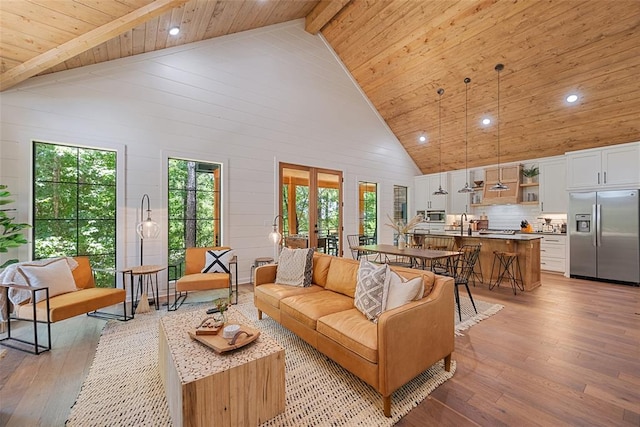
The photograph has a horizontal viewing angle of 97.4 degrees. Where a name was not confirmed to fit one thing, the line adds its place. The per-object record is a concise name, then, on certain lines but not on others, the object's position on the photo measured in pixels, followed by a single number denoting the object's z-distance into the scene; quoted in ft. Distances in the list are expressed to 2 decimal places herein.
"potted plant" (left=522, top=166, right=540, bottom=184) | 21.85
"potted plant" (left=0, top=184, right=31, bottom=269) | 9.55
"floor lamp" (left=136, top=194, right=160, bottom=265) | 13.48
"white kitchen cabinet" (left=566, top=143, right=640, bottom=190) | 16.78
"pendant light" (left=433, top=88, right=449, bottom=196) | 19.74
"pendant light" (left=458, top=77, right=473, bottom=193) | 18.55
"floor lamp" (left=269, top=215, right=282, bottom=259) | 16.42
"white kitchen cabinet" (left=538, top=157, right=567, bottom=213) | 20.03
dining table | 12.71
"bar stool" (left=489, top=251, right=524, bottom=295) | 16.11
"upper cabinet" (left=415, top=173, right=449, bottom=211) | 27.07
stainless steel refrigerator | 16.58
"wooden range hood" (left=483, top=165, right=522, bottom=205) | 22.56
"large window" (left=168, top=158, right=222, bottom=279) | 15.11
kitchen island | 15.94
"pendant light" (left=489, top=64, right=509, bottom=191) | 16.63
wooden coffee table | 5.01
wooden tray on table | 5.93
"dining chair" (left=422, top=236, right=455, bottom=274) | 17.26
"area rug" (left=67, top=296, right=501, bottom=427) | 5.95
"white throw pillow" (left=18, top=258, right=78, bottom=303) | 9.50
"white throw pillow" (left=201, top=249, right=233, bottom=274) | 13.55
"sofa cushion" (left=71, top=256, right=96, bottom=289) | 11.03
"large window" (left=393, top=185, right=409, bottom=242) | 26.88
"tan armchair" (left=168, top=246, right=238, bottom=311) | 12.11
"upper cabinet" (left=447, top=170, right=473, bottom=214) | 26.02
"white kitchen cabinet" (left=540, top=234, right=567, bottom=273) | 19.67
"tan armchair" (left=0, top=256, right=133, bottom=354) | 8.74
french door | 19.40
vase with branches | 14.94
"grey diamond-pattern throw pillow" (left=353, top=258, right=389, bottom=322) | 7.58
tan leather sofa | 6.00
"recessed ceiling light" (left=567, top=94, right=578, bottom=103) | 16.42
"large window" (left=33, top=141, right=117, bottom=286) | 11.96
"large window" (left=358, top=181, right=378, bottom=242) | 23.61
